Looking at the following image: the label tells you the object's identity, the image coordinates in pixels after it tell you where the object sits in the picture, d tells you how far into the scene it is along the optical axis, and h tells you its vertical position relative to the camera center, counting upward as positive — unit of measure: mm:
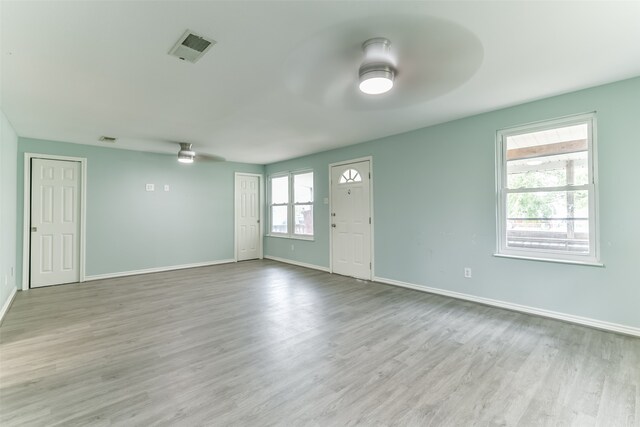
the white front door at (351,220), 4996 -70
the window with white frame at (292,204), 6273 +281
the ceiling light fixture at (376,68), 2059 +1168
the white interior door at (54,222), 4543 -96
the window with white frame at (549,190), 2938 +286
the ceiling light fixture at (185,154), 4949 +1096
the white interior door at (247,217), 6867 -18
